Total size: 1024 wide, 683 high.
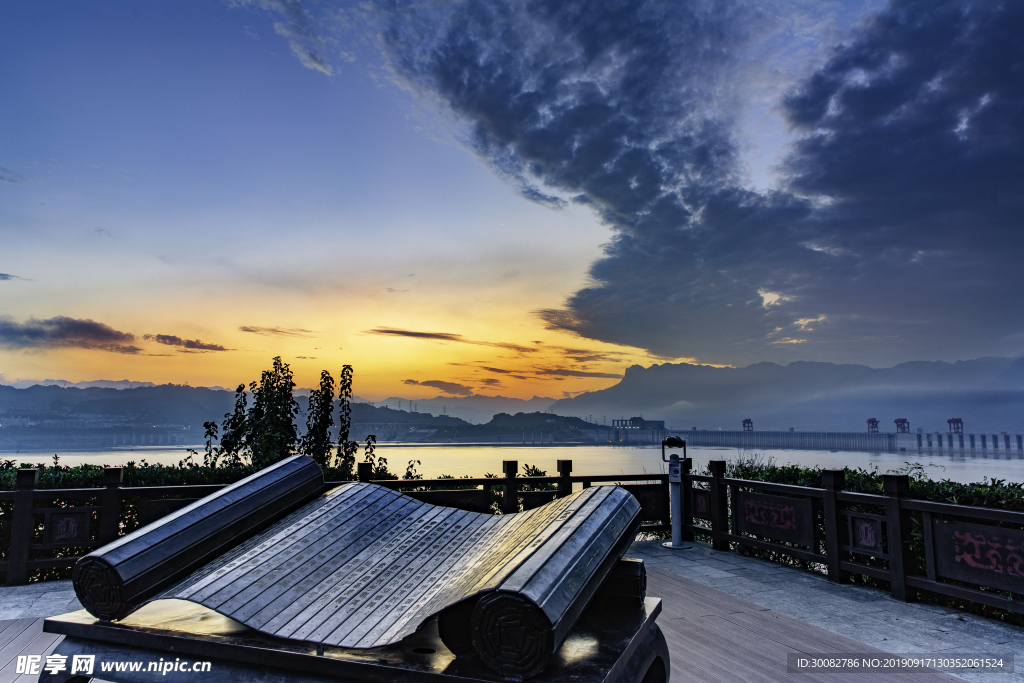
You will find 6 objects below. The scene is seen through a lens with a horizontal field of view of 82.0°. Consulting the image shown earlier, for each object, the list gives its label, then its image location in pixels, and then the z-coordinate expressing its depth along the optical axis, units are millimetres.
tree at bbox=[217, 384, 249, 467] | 8555
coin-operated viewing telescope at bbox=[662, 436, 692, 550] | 7469
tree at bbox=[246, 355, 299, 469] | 8438
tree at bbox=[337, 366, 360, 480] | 8992
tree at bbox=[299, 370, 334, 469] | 9102
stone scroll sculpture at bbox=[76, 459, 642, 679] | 1722
